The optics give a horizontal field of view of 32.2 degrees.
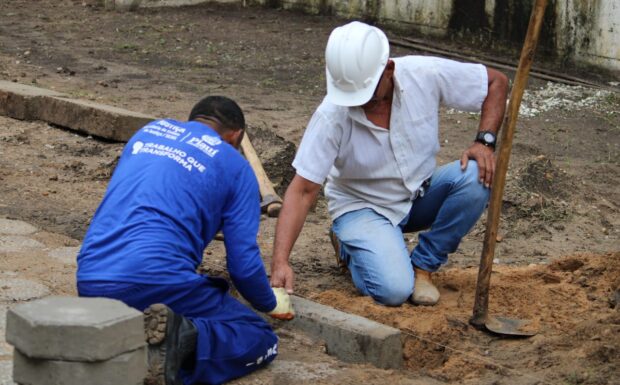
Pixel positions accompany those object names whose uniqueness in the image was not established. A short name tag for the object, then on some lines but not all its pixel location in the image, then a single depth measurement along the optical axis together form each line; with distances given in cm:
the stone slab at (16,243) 578
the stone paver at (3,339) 434
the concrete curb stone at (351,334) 461
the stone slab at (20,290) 501
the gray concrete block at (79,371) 354
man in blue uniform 398
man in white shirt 508
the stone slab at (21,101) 901
